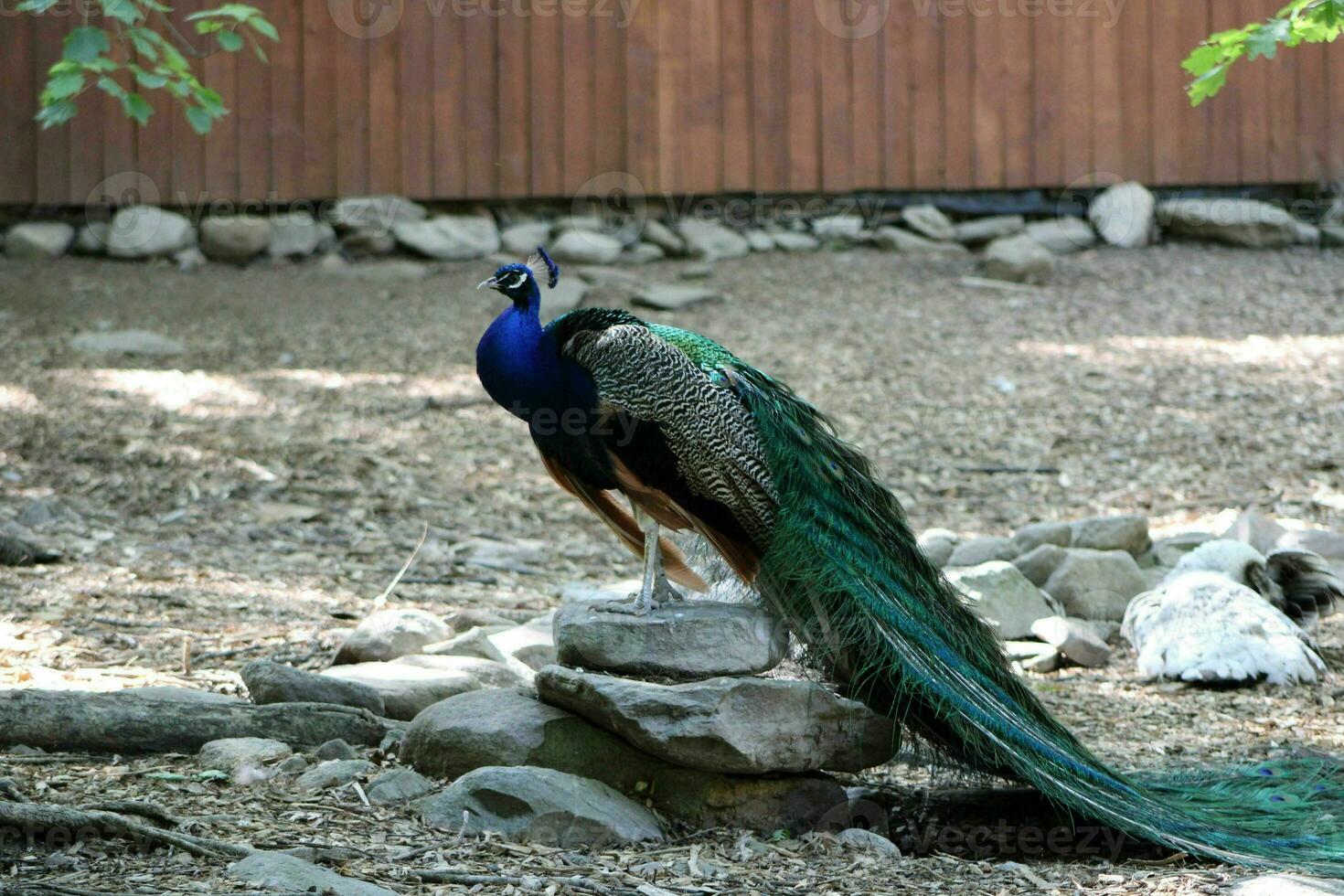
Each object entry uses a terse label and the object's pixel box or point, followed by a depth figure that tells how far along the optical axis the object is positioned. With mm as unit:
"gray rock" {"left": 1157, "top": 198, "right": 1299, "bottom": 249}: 12961
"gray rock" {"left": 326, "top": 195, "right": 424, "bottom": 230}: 12633
